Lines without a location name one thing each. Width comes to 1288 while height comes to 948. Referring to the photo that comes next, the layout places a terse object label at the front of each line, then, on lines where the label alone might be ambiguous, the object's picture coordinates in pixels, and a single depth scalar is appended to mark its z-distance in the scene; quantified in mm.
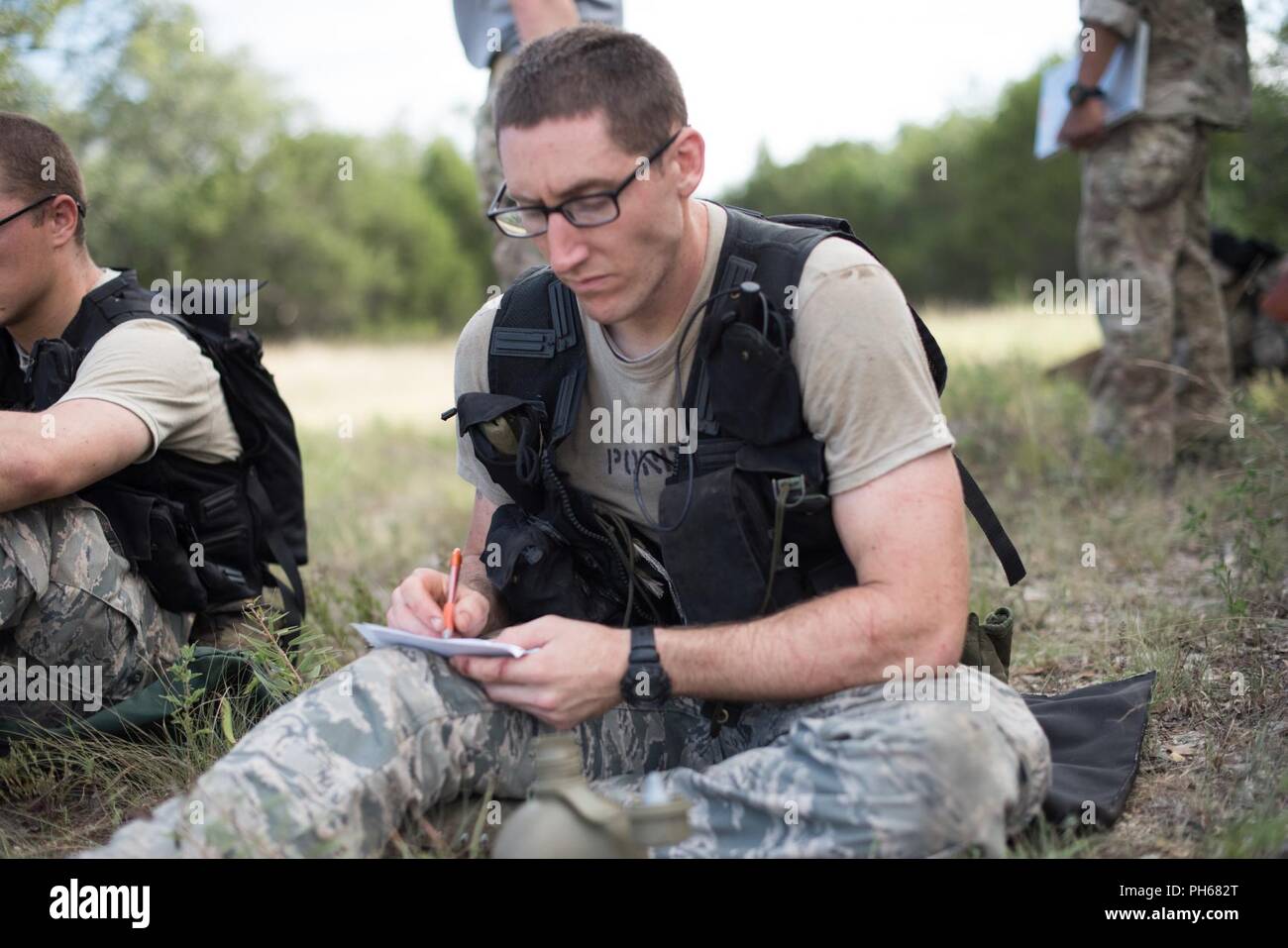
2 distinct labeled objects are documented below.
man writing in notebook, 2354
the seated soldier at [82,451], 3375
